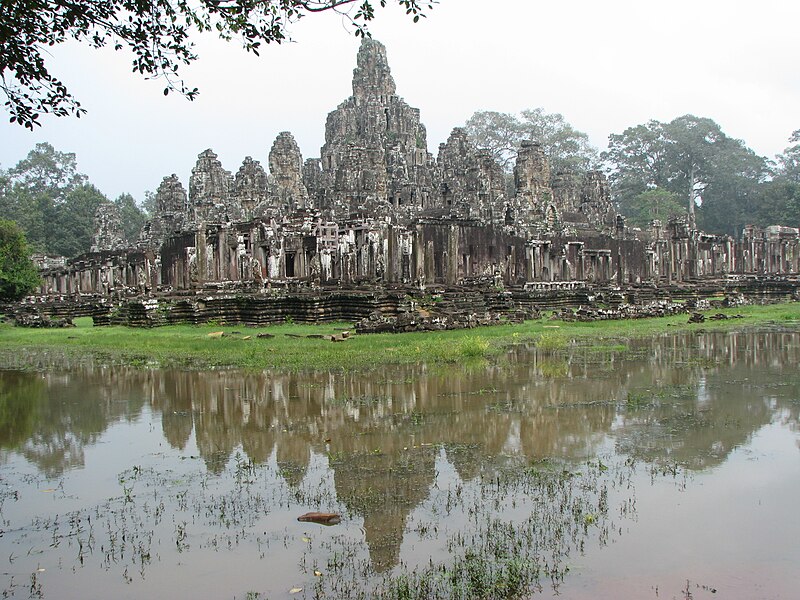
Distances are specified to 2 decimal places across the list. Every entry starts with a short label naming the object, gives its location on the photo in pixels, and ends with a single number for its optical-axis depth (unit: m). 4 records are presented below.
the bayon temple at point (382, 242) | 26.56
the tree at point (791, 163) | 76.25
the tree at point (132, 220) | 72.25
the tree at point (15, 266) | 32.88
